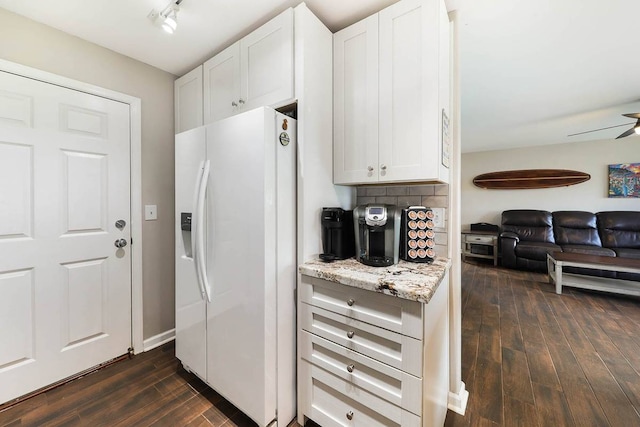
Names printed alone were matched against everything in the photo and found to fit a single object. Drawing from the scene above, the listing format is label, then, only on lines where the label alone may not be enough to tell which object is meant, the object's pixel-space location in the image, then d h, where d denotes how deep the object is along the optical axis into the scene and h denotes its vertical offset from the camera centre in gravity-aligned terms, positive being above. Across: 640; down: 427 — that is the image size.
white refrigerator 1.28 -0.26
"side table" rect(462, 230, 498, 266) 4.93 -0.58
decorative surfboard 4.78 +0.66
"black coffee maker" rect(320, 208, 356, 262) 1.44 -0.13
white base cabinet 1.02 -0.66
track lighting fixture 1.37 +1.12
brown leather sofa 4.14 -0.42
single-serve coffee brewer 1.33 -0.11
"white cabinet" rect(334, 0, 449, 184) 1.28 +0.64
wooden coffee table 3.10 -0.82
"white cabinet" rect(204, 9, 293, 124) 1.44 +0.91
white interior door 1.52 -0.13
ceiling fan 2.65 +0.98
